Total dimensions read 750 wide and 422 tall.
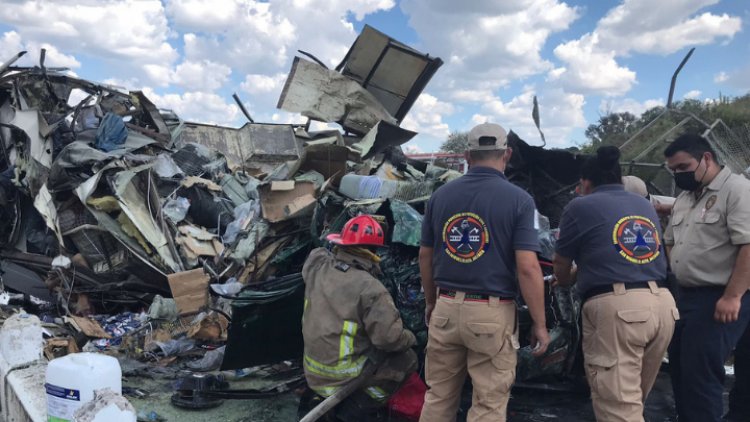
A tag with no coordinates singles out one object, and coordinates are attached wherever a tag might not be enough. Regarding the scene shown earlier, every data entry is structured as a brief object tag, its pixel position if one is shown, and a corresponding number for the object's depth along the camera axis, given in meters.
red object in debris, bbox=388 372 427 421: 3.55
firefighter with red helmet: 3.12
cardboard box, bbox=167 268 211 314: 5.51
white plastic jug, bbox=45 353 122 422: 2.39
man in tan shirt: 2.86
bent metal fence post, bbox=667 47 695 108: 5.12
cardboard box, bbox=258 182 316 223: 5.80
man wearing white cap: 2.62
